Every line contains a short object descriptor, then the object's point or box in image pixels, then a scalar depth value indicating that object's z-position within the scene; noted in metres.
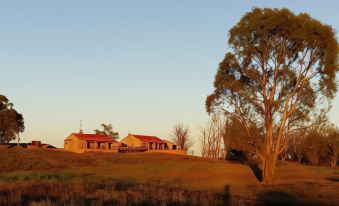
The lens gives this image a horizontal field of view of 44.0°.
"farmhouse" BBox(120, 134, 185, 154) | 95.19
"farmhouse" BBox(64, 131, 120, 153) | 88.06
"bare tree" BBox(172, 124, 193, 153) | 118.24
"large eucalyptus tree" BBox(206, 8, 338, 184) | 35.31
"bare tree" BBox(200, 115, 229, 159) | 94.62
